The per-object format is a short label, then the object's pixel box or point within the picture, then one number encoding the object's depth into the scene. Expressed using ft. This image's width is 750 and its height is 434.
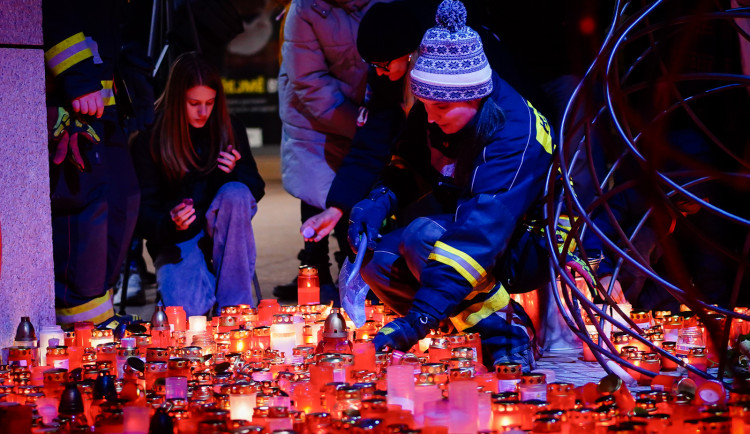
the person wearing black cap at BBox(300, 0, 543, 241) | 24.00
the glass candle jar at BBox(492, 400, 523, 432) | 15.28
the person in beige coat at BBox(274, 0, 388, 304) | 29.94
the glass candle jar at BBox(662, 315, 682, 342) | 22.81
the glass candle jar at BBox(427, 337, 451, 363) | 19.71
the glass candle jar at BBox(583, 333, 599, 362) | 22.25
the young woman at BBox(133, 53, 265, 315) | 28.45
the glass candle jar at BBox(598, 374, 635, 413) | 16.20
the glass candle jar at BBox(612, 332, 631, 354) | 21.11
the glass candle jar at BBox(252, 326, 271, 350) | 21.90
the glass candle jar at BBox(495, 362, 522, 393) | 17.63
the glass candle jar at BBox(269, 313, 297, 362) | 21.66
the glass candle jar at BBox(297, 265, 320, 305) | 26.02
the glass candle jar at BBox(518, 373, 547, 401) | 16.65
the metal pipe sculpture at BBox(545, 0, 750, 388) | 16.49
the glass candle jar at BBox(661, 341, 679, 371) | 20.48
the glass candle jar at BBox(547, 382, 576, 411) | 16.14
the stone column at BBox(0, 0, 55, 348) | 22.77
